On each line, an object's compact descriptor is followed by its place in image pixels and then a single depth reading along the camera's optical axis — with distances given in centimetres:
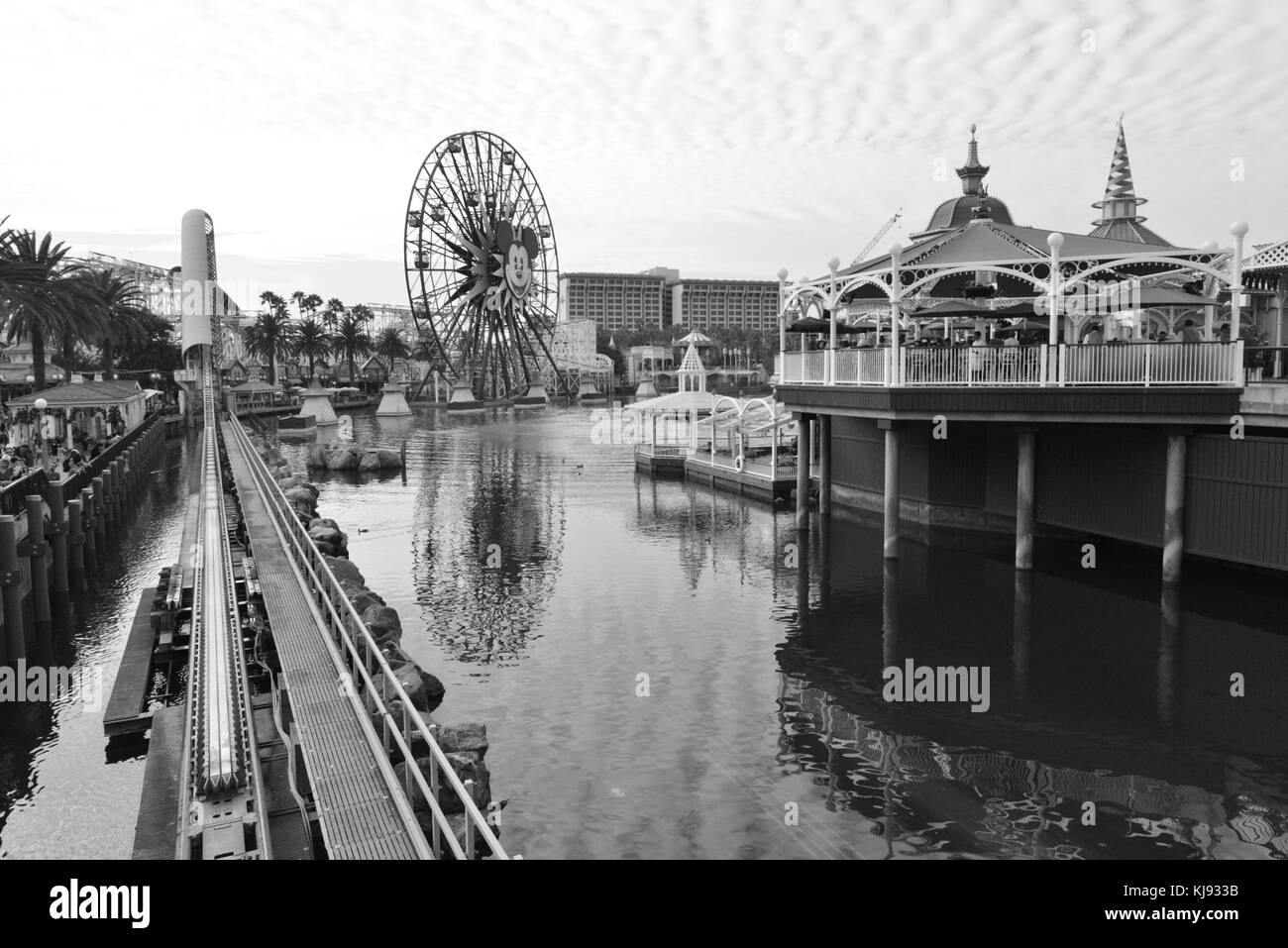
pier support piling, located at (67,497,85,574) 2803
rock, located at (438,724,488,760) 1245
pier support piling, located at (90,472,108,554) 3262
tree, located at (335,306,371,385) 13155
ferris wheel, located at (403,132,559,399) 8312
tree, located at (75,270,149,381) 5684
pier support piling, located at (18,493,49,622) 2227
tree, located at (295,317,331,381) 12157
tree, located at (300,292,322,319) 14775
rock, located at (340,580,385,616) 1833
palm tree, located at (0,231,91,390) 4175
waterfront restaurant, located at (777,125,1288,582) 2005
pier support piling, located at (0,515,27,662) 1939
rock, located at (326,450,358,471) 5134
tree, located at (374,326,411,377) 14475
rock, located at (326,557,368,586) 2056
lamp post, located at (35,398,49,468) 3478
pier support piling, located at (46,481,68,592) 2509
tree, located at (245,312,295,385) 11931
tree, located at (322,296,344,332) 14700
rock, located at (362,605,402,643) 1727
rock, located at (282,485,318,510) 3325
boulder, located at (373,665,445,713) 1411
